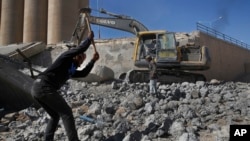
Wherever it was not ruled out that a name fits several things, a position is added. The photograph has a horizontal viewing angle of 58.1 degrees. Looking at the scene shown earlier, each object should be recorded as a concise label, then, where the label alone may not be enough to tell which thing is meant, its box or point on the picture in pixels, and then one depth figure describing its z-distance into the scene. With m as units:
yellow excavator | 8.83
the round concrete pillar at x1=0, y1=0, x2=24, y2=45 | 15.85
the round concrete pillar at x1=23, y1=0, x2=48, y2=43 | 15.24
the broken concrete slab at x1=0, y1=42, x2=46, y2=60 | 10.84
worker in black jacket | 2.93
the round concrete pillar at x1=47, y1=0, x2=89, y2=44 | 14.53
